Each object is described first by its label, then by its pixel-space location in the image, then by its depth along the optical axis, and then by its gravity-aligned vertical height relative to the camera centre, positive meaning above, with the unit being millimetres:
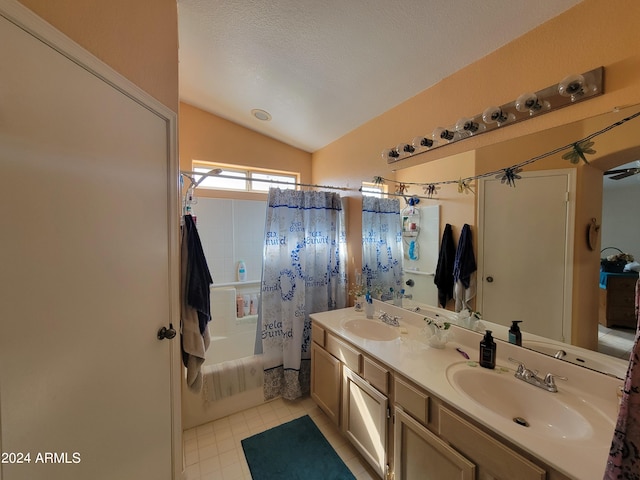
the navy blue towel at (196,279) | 1468 -280
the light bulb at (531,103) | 1145 +632
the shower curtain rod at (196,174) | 1692 +418
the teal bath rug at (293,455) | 1521 -1510
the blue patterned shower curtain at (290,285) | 2184 -482
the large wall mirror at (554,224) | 1014 +56
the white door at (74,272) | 624 -132
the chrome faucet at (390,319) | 1818 -654
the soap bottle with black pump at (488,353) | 1188 -582
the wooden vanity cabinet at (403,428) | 854 -893
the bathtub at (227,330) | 2731 -1152
